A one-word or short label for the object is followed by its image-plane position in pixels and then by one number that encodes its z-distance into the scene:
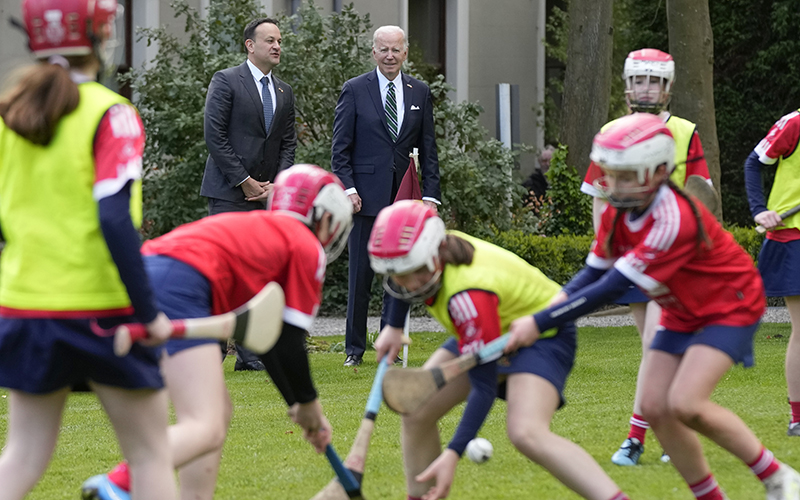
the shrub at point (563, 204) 28.98
